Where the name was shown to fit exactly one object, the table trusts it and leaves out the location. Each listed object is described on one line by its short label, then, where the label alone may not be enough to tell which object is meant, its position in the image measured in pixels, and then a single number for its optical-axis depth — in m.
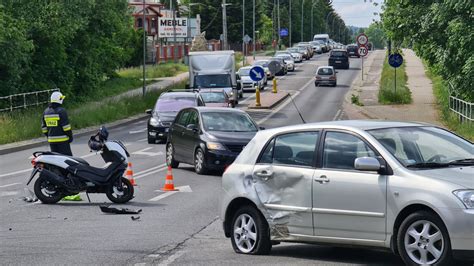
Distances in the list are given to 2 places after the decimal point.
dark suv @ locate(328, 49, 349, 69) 92.62
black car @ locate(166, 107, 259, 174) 21.52
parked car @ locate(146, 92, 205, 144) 31.28
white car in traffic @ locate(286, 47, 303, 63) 104.69
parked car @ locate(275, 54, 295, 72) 91.08
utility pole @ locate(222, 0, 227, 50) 73.90
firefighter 17.80
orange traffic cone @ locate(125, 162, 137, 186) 18.87
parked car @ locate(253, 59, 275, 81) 74.83
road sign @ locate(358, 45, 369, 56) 53.97
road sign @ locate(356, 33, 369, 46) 53.69
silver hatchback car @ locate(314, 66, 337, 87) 72.75
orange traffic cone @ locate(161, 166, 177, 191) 18.70
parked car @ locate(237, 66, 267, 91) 66.75
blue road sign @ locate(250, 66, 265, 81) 45.16
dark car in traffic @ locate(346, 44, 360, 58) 117.24
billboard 99.25
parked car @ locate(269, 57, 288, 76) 85.90
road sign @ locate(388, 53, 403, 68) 45.04
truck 46.81
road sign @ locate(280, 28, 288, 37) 146.50
